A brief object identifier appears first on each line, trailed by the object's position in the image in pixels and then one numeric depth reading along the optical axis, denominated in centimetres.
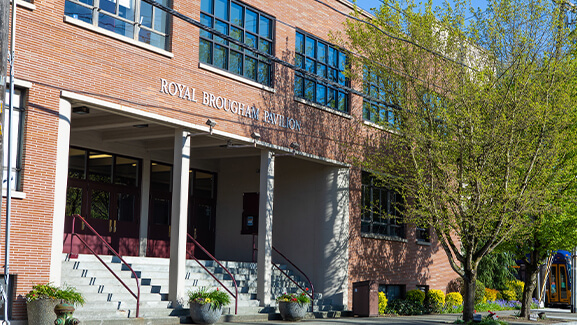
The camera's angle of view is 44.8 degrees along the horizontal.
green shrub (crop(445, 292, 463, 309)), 2827
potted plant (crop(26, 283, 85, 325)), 1354
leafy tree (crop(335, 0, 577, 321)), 1989
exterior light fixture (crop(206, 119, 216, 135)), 1842
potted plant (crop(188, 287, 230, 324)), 1653
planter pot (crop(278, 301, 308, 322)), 1919
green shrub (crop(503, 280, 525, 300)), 3594
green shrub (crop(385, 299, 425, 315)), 2522
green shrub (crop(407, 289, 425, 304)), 2656
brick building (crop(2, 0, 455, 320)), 1470
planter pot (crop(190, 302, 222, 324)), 1653
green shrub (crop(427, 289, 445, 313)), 2720
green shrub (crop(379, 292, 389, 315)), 2428
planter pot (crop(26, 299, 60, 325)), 1353
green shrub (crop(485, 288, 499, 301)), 3310
